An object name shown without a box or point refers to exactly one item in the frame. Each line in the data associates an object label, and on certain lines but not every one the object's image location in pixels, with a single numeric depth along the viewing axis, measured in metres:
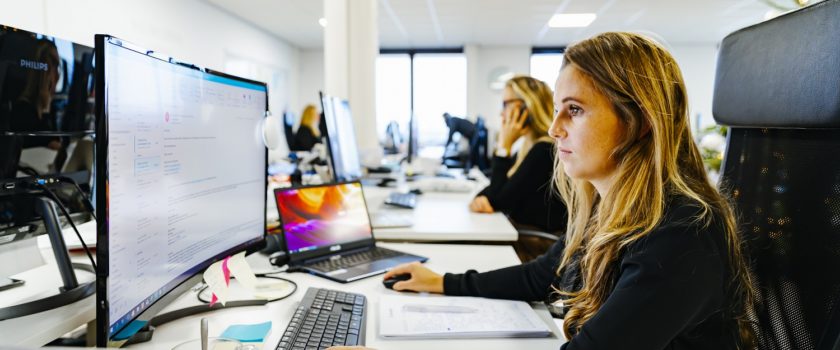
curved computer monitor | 0.64
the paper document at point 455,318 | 0.91
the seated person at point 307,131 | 5.71
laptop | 1.29
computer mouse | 1.17
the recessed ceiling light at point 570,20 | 6.53
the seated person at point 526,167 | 2.18
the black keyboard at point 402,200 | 2.14
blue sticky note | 0.86
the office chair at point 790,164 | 0.68
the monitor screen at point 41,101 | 0.87
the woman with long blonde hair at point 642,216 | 0.70
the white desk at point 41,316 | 0.78
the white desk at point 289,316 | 0.87
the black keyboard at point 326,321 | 0.83
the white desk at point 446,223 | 1.70
